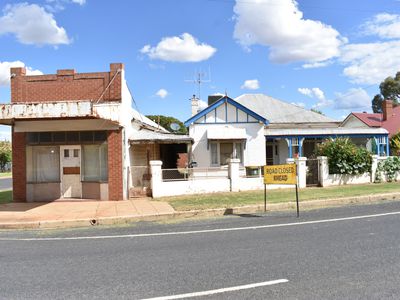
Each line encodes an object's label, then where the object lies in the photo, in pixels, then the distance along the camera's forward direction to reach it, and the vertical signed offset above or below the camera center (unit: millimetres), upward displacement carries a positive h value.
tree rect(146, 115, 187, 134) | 64188 +7501
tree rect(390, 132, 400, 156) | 29625 +1112
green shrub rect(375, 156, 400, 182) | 20219 -503
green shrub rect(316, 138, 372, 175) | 19438 +137
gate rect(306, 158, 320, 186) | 19484 -551
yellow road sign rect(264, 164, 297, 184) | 12203 -377
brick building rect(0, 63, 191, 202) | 16141 +930
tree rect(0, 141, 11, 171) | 61294 +2457
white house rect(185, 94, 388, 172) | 21781 +1592
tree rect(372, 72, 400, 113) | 65688 +11572
